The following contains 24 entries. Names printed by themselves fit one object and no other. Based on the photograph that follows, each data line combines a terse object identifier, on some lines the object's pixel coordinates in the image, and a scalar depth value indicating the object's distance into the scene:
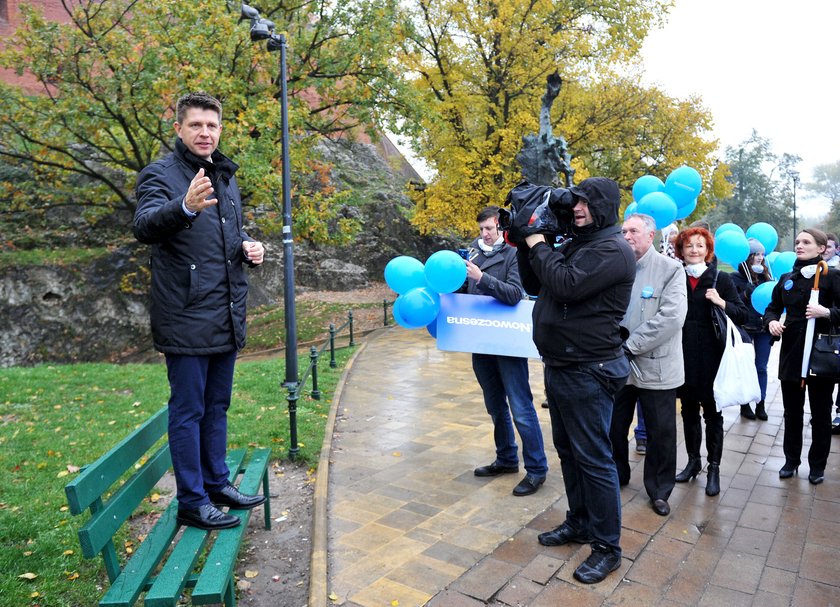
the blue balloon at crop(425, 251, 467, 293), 4.50
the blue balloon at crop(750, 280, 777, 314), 6.36
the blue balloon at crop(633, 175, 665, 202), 6.54
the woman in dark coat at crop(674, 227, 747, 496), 4.69
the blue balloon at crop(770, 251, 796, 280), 6.91
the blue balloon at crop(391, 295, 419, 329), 4.72
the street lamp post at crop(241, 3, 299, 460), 8.26
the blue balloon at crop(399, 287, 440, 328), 4.67
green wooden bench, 2.29
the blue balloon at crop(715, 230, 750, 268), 6.12
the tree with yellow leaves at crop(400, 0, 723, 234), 16.31
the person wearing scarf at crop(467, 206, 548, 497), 4.53
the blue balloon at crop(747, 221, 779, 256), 6.96
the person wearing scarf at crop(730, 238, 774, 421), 6.92
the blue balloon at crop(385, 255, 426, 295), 4.77
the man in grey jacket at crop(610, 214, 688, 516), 4.18
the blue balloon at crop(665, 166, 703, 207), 5.96
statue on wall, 7.70
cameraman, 3.23
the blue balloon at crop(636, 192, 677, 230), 5.40
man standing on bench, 2.79
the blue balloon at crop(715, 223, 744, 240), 6.45
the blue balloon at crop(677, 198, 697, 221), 6.09
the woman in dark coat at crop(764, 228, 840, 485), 4.77
